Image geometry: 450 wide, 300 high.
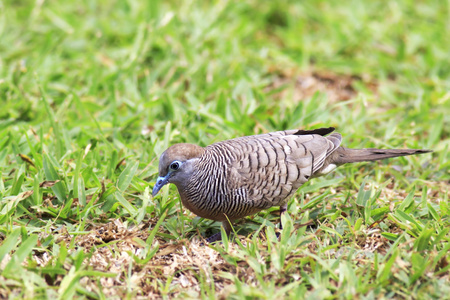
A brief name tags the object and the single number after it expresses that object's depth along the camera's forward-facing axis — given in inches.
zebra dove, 305.6
